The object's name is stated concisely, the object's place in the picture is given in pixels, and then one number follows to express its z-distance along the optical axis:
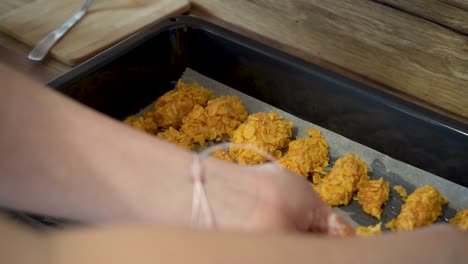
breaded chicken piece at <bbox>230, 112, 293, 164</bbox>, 0.93
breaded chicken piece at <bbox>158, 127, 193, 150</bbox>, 0.95
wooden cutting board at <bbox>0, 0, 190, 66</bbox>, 0.96
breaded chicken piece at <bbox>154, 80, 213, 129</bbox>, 0.98
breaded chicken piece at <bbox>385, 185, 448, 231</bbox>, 0.83
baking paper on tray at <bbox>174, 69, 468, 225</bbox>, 0.88
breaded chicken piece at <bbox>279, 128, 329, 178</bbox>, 0.91
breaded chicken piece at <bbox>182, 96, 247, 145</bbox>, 0.97
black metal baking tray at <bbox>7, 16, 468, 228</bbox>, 0.88
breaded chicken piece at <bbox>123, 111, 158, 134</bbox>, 0.96
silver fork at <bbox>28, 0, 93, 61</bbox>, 0.94
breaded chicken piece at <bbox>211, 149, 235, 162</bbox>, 0.93
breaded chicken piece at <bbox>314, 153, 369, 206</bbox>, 0.88
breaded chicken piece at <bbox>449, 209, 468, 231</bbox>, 0.83
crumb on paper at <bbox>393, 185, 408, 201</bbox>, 0.89
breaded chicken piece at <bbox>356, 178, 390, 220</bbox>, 0.86
